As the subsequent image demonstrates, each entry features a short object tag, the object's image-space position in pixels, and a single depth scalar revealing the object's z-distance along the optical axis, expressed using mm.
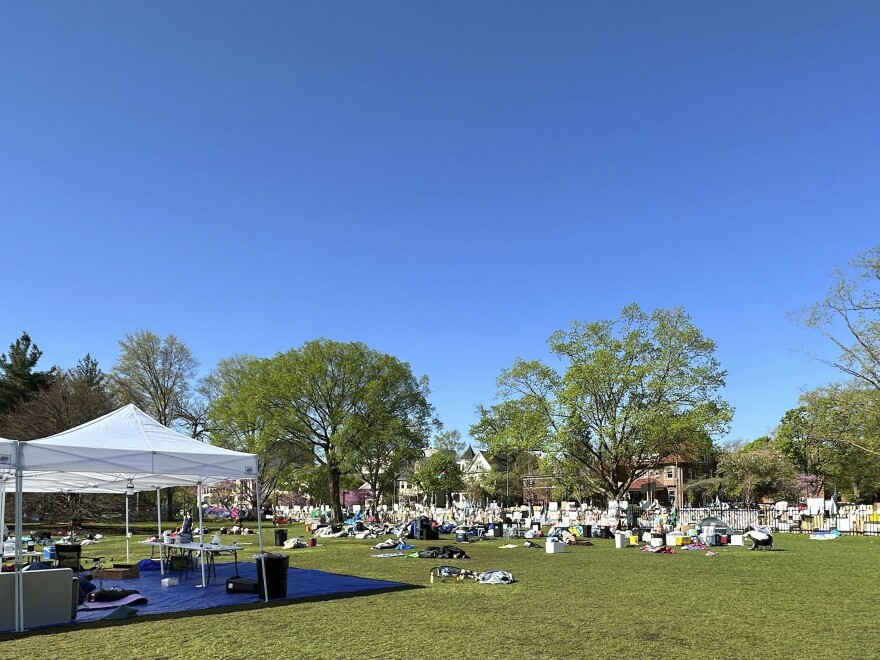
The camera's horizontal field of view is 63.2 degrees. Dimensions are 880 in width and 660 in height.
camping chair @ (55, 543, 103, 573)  15719
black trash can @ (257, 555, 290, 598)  11734
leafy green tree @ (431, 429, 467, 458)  87306
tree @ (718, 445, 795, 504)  63875
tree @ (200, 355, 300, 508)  43719
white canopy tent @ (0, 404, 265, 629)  9891
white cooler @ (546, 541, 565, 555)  21672
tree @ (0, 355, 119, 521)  40656
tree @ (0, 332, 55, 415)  46375
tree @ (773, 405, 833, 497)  55681
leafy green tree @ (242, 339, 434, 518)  43625
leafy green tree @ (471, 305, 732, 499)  39250
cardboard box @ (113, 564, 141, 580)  15555
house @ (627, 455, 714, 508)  73000
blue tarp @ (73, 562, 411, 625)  11219
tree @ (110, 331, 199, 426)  50500
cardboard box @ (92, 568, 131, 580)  15412
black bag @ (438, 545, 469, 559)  19230
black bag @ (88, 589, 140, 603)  11555
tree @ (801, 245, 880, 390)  32688
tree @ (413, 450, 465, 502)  77938
